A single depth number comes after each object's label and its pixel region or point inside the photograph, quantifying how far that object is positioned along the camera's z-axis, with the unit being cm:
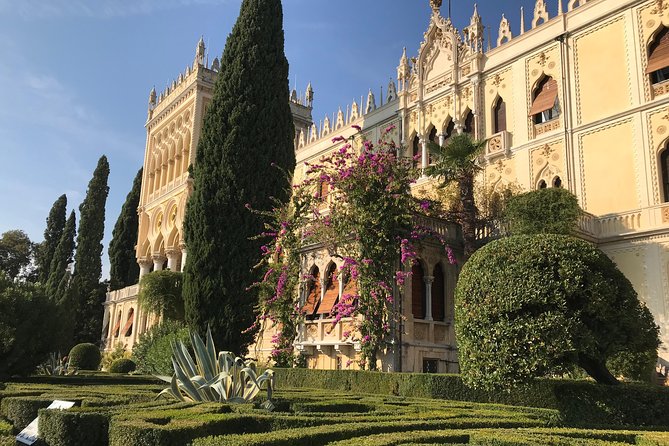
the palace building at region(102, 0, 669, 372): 1747
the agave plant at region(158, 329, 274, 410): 877
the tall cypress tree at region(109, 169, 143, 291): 4700
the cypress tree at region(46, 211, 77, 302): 4300
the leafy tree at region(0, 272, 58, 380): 1464
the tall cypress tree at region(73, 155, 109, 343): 4378
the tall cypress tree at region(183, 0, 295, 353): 1950
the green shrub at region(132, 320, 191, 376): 1920
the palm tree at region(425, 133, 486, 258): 1706
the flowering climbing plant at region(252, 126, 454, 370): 1636
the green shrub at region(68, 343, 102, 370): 2898
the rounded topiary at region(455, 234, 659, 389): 864
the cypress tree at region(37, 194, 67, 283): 4753
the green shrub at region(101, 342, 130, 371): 3442
